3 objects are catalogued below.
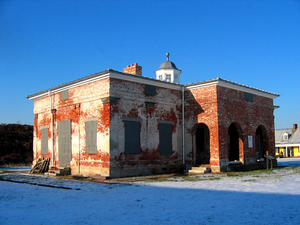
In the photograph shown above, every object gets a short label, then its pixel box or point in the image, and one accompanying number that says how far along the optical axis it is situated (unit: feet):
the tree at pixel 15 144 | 88.33
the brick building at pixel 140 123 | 48.06
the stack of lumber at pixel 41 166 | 57.24
